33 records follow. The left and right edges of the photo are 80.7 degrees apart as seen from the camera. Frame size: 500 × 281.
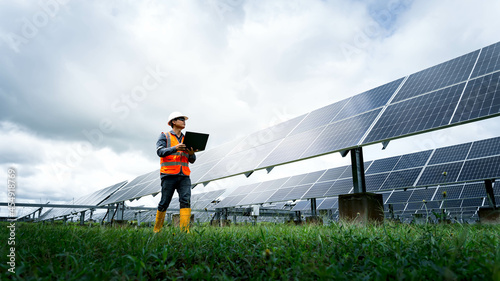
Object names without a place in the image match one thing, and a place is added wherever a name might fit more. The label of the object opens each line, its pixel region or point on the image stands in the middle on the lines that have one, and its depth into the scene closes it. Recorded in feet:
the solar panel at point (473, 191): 48.02
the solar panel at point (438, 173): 37.20
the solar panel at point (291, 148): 25.12
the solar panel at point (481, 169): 33.55
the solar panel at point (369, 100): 26.91
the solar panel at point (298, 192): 45.93
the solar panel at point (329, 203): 58.67
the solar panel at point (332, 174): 49.43
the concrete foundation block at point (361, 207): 20.30
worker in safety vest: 16.56
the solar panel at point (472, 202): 48.64
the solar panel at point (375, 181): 43.52
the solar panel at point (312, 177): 53.06
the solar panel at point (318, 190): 42.46
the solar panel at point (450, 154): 43.37
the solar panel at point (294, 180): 55.54
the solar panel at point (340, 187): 40.55
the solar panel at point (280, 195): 50.15
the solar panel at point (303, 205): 70.96
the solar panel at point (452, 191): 48.18
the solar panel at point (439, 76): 23.35
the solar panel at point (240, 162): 29.50
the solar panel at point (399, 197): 51.90
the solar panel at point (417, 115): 18.63
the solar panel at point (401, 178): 40.09
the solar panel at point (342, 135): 21.59
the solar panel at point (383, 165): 49.30
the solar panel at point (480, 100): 16.46
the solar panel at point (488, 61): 21.18
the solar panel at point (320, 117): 30.63
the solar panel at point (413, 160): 46.01
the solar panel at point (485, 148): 39.65
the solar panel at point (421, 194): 49.00
